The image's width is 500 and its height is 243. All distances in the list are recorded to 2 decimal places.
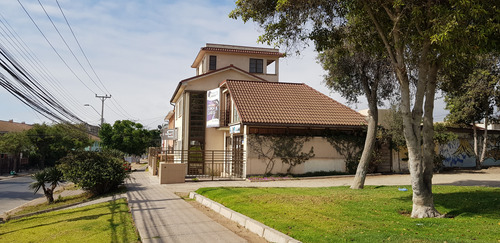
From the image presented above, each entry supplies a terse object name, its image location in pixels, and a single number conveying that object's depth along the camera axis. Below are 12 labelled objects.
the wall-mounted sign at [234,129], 21.17
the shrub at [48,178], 15.91
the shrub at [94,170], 15.50
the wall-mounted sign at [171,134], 29.31
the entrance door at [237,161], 20.97
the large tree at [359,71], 11.83
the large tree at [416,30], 7.61
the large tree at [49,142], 47.16
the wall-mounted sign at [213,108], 24.74
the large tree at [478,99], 22.83
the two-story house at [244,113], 21.08
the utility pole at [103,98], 50.75
